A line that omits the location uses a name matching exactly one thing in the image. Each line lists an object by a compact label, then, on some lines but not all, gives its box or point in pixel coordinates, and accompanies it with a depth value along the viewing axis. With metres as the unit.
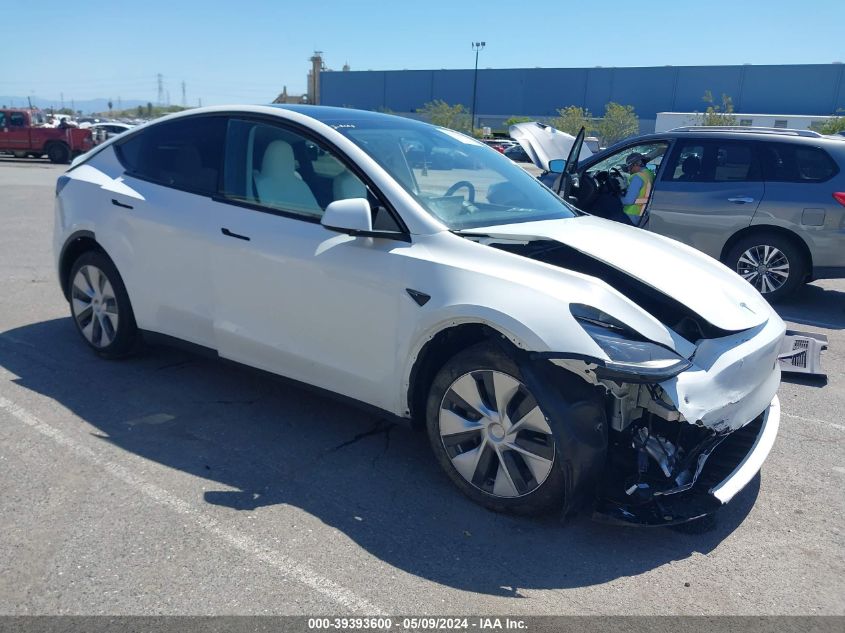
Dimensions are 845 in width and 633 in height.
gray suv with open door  7.45
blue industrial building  64.62
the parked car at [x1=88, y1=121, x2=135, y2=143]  29.60
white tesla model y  3.12
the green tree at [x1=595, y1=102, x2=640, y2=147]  54.44
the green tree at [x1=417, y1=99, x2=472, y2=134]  60.19
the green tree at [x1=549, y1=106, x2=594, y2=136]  52.09
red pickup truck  28.02
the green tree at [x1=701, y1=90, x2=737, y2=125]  43.47
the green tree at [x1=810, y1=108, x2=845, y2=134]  34.34
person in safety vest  8.01
